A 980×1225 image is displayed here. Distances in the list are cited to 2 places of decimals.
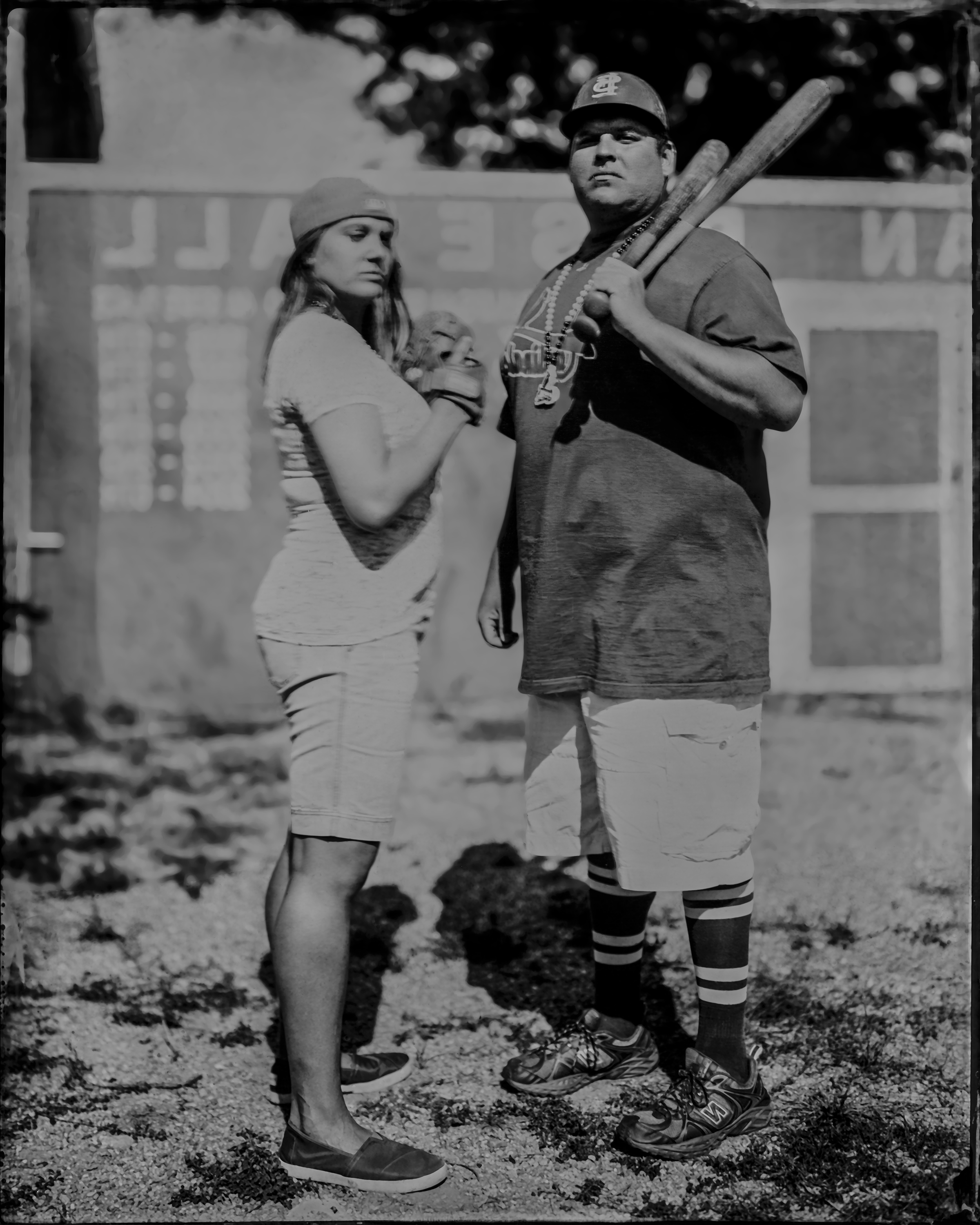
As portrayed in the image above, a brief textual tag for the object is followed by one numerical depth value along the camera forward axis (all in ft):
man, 9.00
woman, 8.35
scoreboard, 21.98
